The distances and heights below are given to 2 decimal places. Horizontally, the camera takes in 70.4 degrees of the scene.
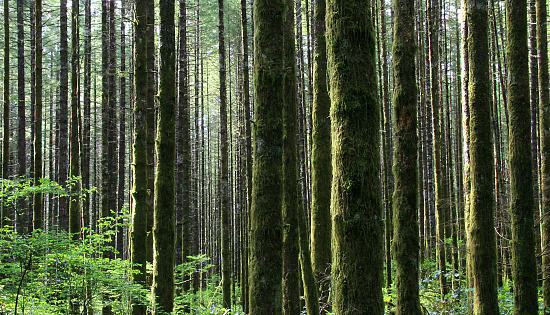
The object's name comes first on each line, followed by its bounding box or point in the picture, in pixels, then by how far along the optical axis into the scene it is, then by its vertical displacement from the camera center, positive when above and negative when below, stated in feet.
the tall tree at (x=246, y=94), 35.59 +7.24
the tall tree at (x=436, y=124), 33.51 +3.53
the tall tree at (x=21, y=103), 44.55 +8.92
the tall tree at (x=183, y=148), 42.60 +2.72
